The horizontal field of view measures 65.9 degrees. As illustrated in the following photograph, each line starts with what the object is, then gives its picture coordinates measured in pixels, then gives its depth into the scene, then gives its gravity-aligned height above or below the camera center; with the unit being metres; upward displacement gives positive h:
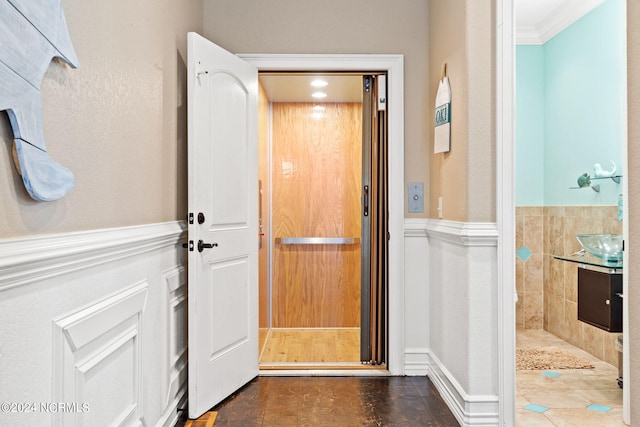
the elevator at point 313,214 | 4.80 -0.05
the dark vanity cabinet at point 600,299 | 2.91 -0.56
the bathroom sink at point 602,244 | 3.25 -0.24
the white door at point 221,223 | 2.53 -0.08
